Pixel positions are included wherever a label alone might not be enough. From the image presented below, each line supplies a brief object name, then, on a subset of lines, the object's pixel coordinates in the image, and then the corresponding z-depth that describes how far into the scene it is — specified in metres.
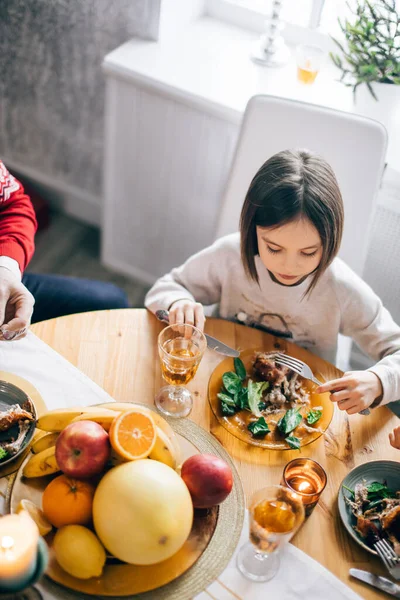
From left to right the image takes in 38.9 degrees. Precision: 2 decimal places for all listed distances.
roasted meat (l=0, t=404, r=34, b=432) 1.02
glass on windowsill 1.80
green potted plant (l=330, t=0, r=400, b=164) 1.60
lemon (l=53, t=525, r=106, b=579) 0.81
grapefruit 0.78
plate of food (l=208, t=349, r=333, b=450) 1.11
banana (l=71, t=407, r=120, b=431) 0.92
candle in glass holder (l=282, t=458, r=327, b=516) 1.00
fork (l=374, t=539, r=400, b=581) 0.93
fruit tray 0.83
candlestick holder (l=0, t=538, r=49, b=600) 0.65
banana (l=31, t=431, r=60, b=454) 0.97
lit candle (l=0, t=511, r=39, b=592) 0.64
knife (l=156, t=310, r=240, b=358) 1.23
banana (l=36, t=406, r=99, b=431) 0.95
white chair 1.46
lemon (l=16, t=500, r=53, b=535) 0.86
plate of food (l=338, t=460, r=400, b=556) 0.97
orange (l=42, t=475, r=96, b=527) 0.84
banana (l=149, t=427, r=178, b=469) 0.90
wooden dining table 0.96
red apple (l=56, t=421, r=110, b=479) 0.85
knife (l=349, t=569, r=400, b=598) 0.91
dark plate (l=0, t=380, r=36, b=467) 1.01
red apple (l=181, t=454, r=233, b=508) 0.89
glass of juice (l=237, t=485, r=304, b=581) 0.90
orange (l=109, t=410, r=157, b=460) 0.86
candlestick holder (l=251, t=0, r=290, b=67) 1.89
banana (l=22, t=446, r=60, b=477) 0.92
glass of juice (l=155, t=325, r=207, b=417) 1.10
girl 1.18
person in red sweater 1.21
